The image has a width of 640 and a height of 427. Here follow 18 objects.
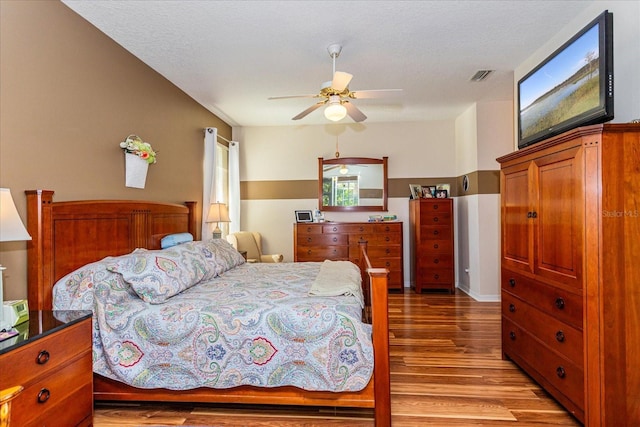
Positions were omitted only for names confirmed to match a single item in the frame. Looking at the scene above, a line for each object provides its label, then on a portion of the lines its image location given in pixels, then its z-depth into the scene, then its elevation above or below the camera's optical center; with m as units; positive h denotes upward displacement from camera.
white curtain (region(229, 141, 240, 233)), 5.31 +0.41
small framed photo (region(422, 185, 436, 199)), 5.27 +0.33
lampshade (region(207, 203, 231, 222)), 4.29 +0.03
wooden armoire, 1.73 -0.32
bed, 1.93 -0.44
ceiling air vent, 3.56 +1.46
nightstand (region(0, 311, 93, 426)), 1.36 -0.67
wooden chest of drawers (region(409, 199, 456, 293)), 5.05 -0.45
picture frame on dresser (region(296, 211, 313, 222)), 5.36 -0.02
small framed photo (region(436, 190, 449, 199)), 5.24 +0.30
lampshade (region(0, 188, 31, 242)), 1.51 -0.02
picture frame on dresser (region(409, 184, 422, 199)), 5.39 +0.36
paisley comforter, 1.94 -0.69
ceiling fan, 2.81 +1.02
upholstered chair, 5.04 -0.46
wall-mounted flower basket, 2.91 +0.50
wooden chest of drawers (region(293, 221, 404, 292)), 5.12 -0.42
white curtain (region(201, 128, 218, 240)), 4.34 +0.51
